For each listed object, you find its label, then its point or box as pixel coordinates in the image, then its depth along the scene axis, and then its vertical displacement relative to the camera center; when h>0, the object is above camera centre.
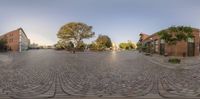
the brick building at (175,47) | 13.44 +0.34
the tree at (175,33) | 11.60 +1.82
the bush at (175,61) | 9.27 -1.04
